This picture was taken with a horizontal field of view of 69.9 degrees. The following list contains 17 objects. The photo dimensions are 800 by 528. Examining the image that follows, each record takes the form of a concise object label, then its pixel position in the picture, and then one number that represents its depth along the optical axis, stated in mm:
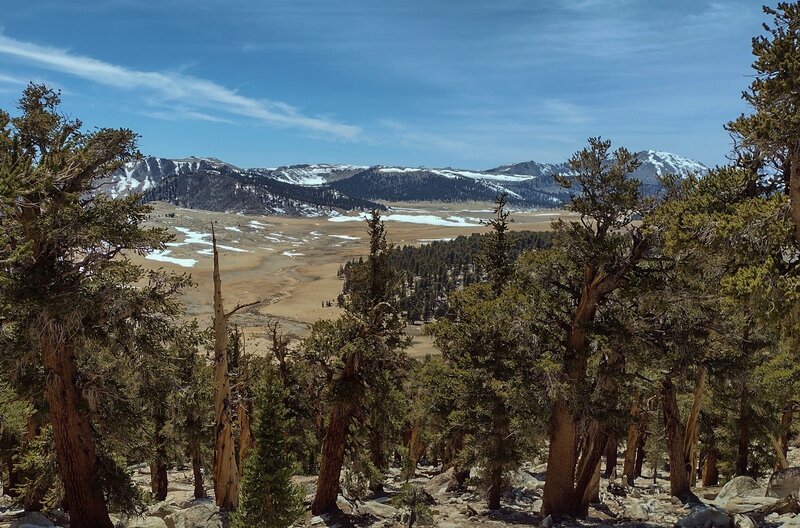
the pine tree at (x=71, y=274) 9719
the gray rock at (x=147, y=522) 13180
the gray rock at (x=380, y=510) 16391
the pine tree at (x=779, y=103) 8312
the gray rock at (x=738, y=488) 15294
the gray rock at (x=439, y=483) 22016
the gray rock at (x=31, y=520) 11930
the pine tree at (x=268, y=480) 11109
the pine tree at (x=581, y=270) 11352
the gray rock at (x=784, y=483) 14336
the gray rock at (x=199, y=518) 13111
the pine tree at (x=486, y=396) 14844
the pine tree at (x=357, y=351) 14273
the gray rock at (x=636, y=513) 14047
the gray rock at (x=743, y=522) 10586
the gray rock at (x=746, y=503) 12305
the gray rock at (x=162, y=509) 16203
